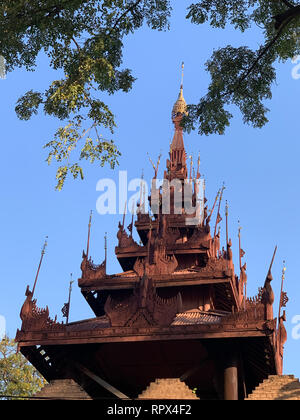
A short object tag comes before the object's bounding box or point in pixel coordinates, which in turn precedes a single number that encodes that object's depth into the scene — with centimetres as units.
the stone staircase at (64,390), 1589
